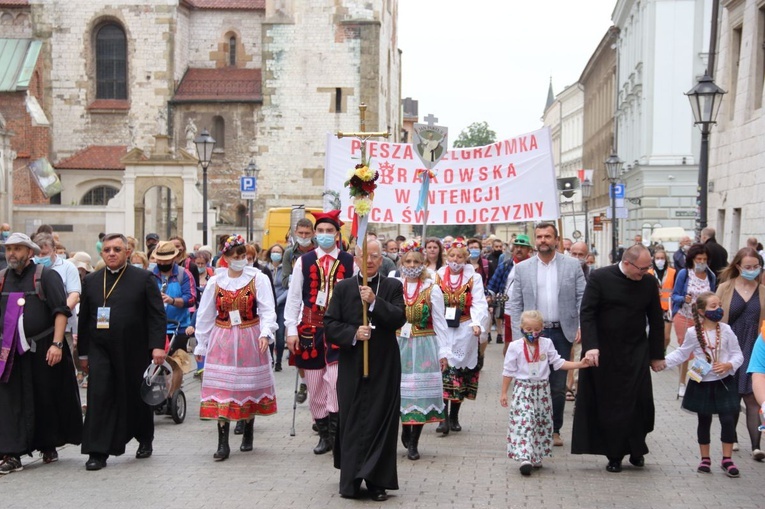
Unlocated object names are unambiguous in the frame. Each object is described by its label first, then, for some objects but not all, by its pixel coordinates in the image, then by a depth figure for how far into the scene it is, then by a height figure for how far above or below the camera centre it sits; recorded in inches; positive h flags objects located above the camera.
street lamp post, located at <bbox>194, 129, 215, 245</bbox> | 1081.4 +61.8
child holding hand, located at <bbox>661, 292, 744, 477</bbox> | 376.2 -48.2
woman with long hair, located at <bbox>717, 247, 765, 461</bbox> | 422.6 -27.5
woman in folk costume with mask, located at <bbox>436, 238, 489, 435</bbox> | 458.9 -41.4
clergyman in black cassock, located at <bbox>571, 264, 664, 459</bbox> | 375.2 -47.1
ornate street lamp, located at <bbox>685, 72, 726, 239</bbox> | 674.2 +67.8
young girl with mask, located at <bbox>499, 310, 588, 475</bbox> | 373.1 -56.3
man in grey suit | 420.5 -26.7
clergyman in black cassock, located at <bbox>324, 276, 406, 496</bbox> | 330.6 -49.3
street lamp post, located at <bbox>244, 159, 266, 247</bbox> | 1389.1 +54.3
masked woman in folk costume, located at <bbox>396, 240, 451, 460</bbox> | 401.7 -46.6
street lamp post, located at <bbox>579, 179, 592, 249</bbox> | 1568.7 +44.7
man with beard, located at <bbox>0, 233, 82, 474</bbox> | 381.7 -51.3
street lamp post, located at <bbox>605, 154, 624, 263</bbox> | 1232.2 +48.3
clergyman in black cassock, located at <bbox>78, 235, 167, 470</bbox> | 388.5 -44.6
